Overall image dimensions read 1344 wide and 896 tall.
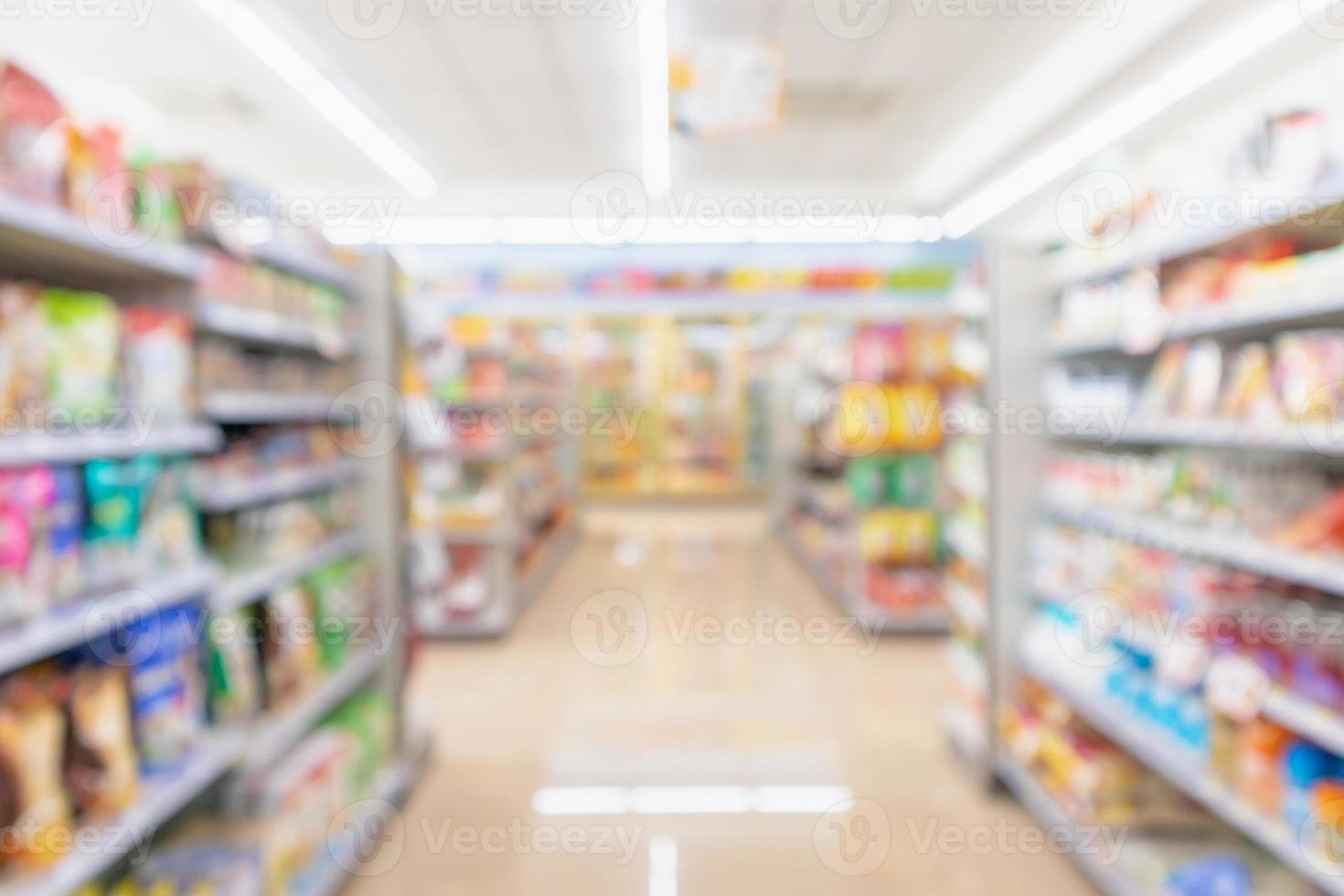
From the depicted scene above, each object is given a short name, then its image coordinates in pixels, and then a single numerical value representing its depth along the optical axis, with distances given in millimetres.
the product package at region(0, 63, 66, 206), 1509
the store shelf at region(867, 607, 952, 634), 5434
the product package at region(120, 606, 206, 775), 1881
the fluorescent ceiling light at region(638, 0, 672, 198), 4781
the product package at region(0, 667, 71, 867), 1500
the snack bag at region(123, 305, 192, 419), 1939
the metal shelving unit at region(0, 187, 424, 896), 1532
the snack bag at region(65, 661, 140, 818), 1675
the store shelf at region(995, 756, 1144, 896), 2401
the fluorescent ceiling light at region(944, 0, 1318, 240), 4590
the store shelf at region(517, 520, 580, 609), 6375
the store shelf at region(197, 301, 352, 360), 2250
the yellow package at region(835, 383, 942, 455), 5344
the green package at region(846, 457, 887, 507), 5543
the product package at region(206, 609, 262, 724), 2219
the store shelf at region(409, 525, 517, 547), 5473
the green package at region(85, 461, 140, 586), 1774
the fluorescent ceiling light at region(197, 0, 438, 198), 5105
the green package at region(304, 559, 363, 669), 2865
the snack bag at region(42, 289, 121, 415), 1686
